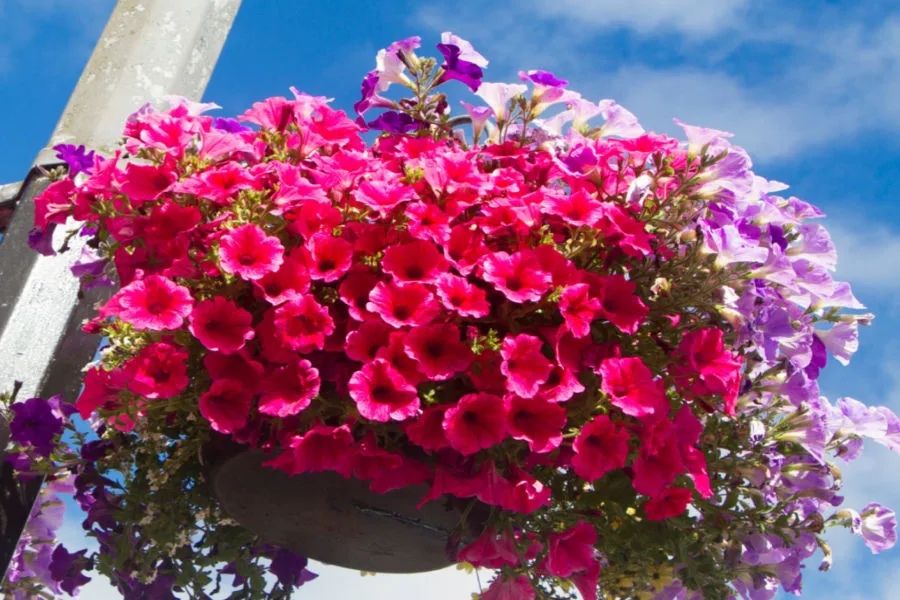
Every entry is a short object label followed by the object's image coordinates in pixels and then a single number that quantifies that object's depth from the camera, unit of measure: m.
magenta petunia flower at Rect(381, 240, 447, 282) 1.24
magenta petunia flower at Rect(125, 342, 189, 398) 1.24
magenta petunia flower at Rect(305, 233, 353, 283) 1.26
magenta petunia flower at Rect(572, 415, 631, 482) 1.21
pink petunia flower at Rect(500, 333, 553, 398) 1.18
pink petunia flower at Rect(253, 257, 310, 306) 1.23
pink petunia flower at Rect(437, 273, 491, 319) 1.20
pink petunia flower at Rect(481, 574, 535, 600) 1.39
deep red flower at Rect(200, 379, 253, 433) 1.22
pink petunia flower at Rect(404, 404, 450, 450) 1.21
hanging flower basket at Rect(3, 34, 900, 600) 1.22
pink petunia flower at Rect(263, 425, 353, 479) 1.21
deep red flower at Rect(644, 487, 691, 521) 1.33
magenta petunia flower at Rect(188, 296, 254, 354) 1.22
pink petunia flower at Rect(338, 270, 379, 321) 1.24
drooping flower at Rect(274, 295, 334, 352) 1.21
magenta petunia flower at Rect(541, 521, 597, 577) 1.33
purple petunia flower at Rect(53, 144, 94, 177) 1.66
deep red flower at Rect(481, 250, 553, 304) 1.21
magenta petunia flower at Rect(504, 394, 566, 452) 1.19
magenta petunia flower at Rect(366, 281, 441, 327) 1.19
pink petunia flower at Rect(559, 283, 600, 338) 1.21
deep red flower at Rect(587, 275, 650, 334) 1.28
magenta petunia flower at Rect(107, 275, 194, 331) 1.23
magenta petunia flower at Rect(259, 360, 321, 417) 1.19
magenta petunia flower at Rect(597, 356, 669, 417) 1.20
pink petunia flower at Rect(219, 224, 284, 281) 1.23
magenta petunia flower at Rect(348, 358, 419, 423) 1.14
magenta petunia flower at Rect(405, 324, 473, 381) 1.17
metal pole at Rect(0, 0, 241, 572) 1.87
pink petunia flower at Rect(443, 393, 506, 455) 1.17
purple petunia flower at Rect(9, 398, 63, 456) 1.60
